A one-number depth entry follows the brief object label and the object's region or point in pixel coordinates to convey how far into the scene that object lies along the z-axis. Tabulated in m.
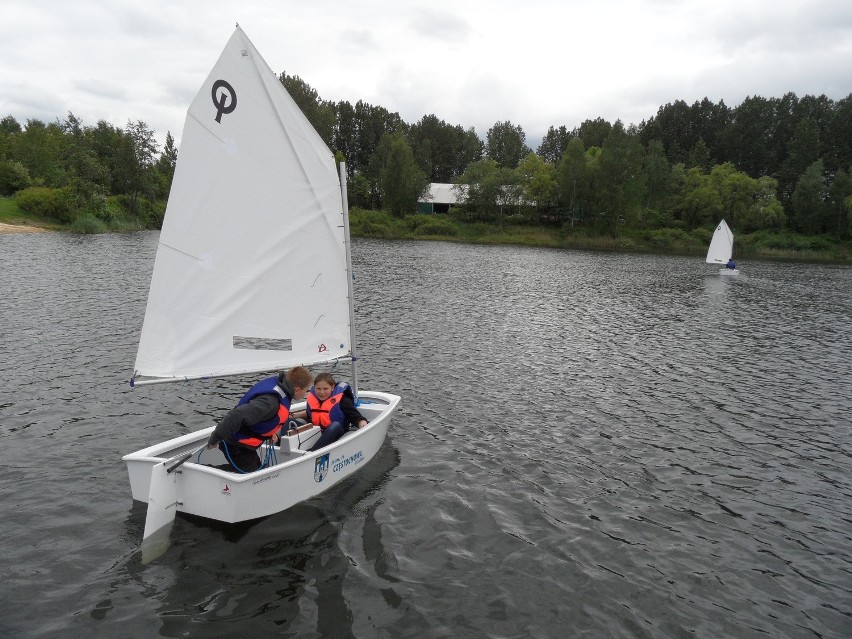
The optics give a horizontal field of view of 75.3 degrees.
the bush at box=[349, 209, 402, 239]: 95.31
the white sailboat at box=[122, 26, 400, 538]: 9.37
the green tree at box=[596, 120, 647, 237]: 96.94
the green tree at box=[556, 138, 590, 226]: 99.69
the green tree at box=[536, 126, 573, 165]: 159.77
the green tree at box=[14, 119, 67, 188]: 92.31
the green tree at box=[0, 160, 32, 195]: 83.06
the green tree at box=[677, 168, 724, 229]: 103.12
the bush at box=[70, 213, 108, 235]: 72.00
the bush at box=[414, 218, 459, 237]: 97.88
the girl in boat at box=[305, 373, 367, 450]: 11.67
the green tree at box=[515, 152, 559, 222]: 103.81
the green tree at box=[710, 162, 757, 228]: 103.88
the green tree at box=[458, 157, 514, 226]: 103.31
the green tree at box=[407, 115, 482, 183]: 141.62
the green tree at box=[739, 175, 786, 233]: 100.62
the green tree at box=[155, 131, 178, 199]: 103.29
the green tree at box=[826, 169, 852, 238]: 97.88
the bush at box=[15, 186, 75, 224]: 73.50
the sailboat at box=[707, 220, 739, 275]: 63.34
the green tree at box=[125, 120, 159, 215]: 92.12
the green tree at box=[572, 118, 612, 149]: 141.50
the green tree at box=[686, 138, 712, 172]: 125.19
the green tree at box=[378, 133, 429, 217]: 103.75
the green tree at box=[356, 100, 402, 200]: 135.88
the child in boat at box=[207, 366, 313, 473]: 9.18
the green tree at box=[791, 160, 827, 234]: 99.50
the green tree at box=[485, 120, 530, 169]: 143.50
